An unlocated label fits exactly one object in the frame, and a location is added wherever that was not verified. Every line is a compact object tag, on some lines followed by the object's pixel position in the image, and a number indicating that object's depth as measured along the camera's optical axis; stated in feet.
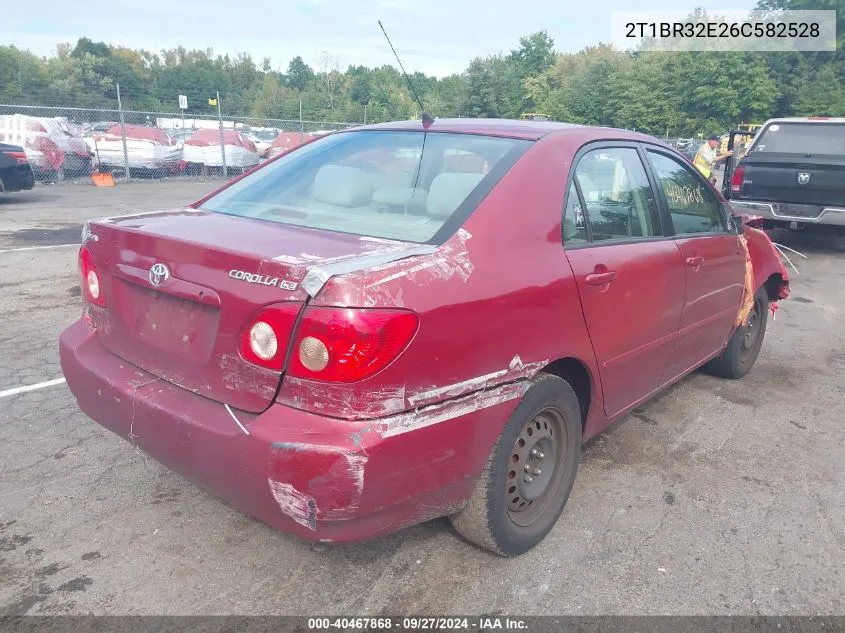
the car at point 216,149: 69.41
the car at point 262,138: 78.23
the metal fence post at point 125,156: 60.98
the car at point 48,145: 51.13
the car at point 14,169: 40.09
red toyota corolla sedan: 6.81
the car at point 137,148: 60.95
